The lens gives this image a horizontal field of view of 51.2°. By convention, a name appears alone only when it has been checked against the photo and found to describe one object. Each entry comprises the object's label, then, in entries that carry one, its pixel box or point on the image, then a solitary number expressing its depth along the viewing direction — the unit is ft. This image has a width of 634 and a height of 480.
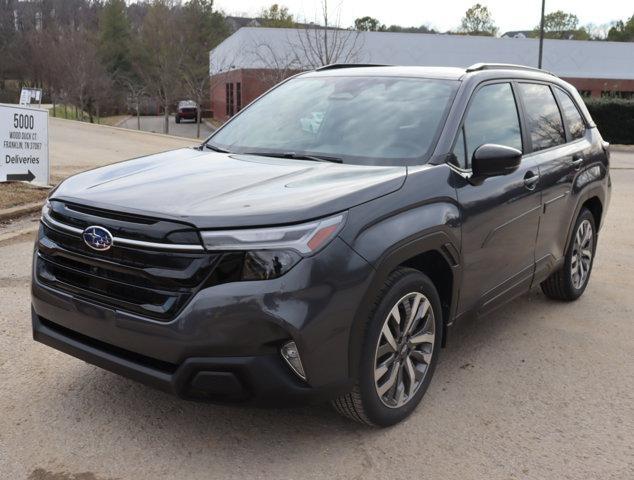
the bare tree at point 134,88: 148.05
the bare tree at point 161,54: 132.87
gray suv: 8.88
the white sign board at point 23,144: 30.91
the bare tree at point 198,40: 140.36
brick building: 108.68
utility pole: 100.32
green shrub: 88.43
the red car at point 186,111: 162.05
